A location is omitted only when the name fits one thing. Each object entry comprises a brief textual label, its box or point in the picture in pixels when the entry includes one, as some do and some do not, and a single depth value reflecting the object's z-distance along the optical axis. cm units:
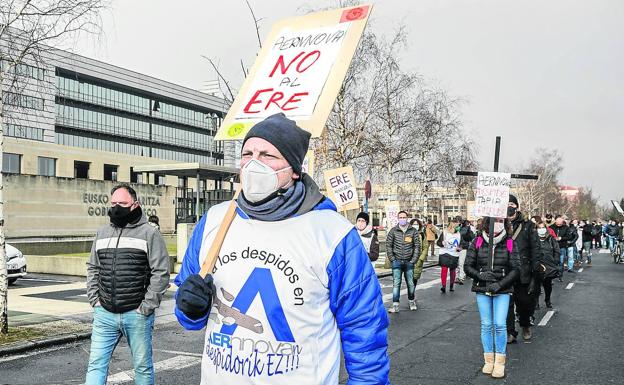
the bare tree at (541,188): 7319
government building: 2400
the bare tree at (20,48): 863
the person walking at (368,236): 1172
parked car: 1469
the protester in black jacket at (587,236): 2631
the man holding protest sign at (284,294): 225
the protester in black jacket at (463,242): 1804
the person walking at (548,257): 1174
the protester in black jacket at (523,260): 751
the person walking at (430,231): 2556
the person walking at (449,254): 1498
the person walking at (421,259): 1272
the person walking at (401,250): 1154
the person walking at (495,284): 675
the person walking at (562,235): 1907
